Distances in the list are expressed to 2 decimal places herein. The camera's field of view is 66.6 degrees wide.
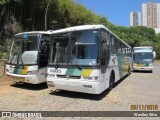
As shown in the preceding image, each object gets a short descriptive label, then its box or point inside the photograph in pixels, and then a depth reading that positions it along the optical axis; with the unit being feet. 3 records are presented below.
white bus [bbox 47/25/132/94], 14.63
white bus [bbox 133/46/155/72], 39.13
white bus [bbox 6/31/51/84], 17.57
